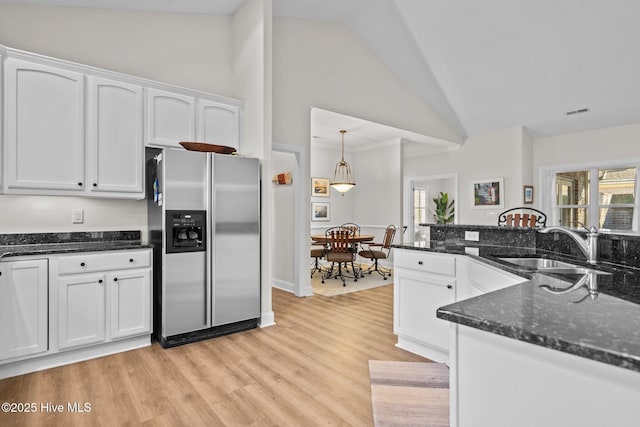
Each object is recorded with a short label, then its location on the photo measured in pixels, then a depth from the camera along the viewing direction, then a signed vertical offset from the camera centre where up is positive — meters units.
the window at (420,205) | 9.10 +0.26
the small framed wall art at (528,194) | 5.91 +0.36
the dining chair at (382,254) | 6.05 -0.72
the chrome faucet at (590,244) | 1.82 -0.16
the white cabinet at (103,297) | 2.57 -0.67
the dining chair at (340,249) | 5.39 -0.57
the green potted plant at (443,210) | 8.78 +0.11
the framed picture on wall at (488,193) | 6.11 +0.40
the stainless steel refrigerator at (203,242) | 2.94 -0.26
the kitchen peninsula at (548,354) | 0.68 -0.32
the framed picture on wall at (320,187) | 7.49 +0.61
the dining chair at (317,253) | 5.77 -0.67
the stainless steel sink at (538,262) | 1.98 -0.30
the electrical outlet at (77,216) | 3.05 -0.02
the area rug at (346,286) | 5.05 -1.15
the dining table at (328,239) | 5.67 -0.46
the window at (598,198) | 5.30 +0.28
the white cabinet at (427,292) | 2.44 -0.60
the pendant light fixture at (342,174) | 7.93 +0.94
